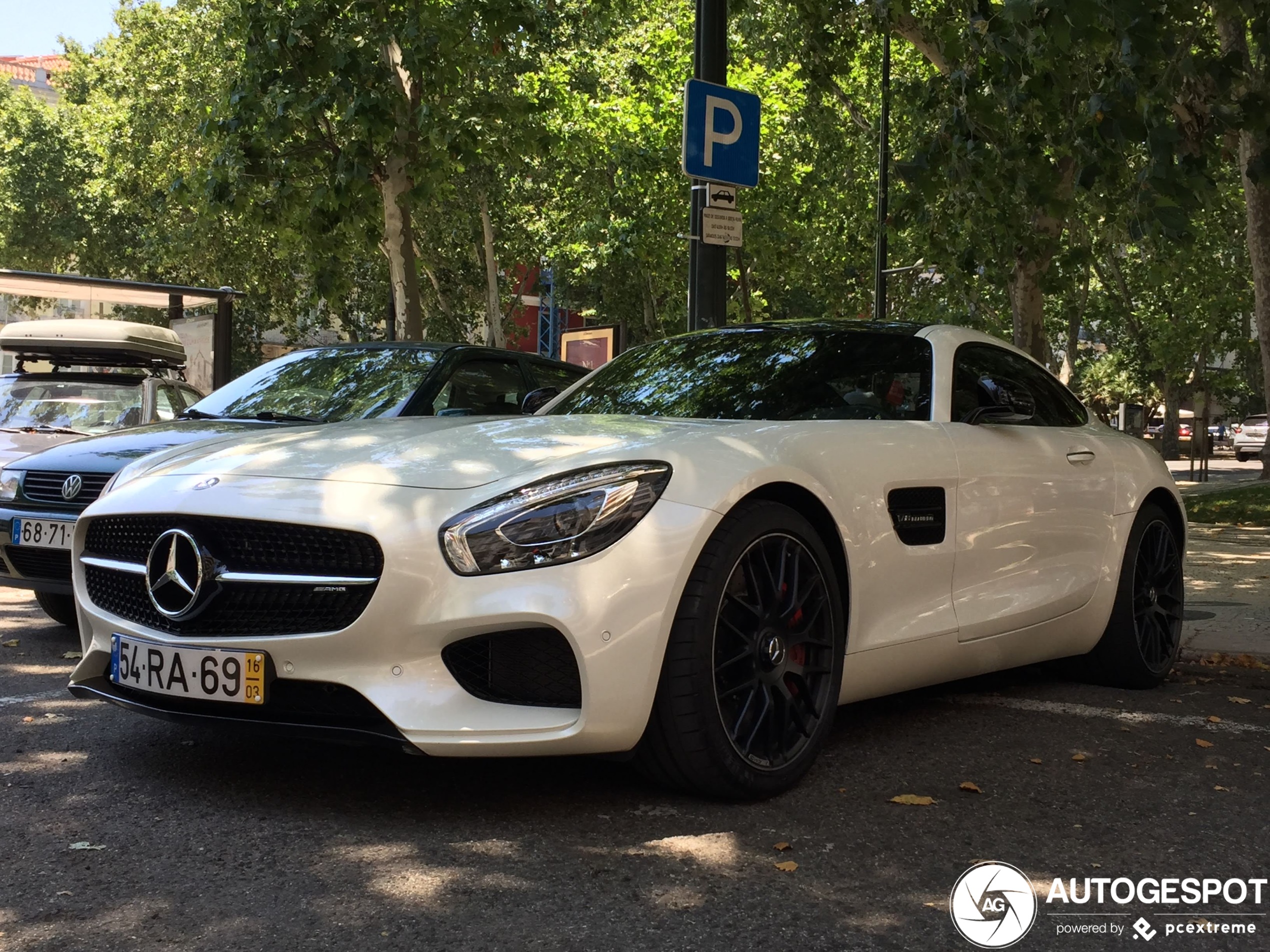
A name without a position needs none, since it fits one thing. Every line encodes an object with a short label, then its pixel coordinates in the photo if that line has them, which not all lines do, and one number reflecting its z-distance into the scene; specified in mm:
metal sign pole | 8633
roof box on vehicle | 10047
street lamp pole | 22688
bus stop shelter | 14688
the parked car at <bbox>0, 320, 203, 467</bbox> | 8797
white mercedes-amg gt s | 3439
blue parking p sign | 8328
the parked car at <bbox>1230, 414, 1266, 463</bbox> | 50125
